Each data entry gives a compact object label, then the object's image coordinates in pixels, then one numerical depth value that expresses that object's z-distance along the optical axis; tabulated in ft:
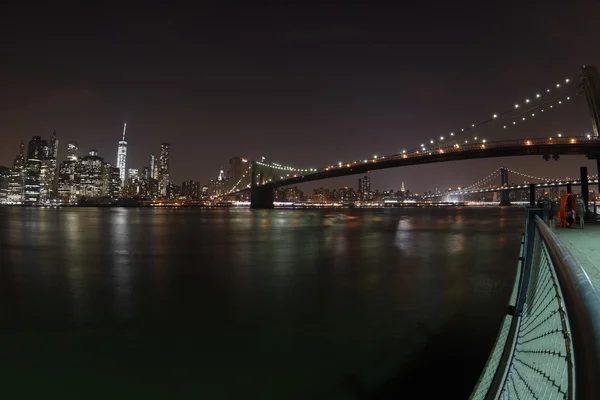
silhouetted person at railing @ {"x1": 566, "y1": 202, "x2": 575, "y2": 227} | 40.36
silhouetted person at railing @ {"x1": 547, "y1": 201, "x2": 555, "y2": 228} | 43.21
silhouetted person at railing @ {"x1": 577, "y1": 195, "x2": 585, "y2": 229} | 36.55
